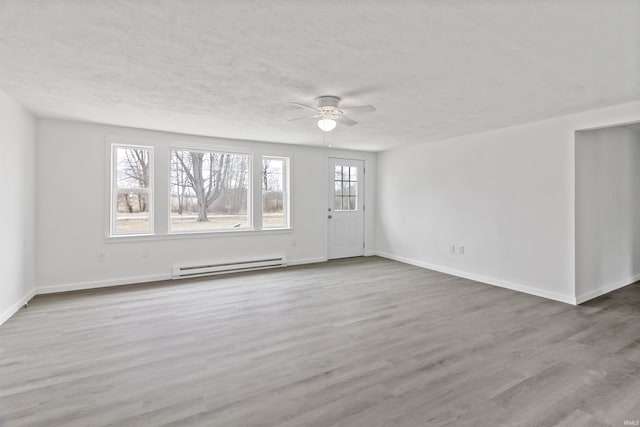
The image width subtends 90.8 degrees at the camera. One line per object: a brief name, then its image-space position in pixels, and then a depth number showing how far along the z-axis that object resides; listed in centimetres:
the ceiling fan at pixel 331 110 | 320
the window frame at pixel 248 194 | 514
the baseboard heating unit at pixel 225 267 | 516
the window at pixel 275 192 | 605
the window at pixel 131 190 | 483
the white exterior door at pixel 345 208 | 678
